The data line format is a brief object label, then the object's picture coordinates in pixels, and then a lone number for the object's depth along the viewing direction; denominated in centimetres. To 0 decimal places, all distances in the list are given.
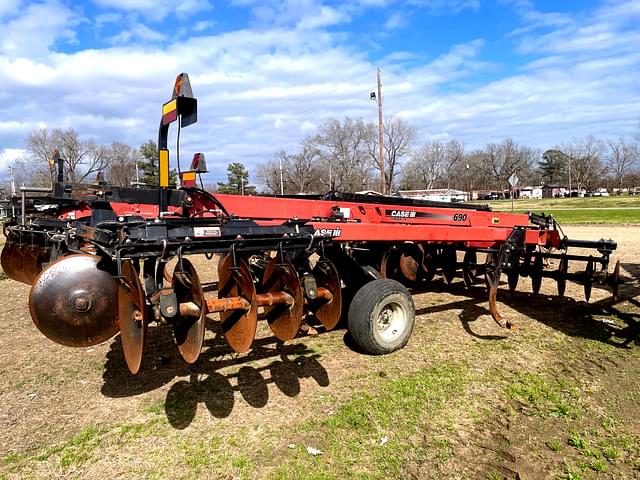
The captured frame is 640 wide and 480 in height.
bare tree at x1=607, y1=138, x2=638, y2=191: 8281
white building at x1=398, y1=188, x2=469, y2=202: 7915
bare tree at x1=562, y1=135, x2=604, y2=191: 8431
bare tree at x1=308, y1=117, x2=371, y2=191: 6019
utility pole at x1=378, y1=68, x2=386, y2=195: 3161
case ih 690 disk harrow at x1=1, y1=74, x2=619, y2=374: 306
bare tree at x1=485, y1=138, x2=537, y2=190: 8869
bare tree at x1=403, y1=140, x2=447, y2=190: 8831
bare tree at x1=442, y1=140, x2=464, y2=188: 8775
